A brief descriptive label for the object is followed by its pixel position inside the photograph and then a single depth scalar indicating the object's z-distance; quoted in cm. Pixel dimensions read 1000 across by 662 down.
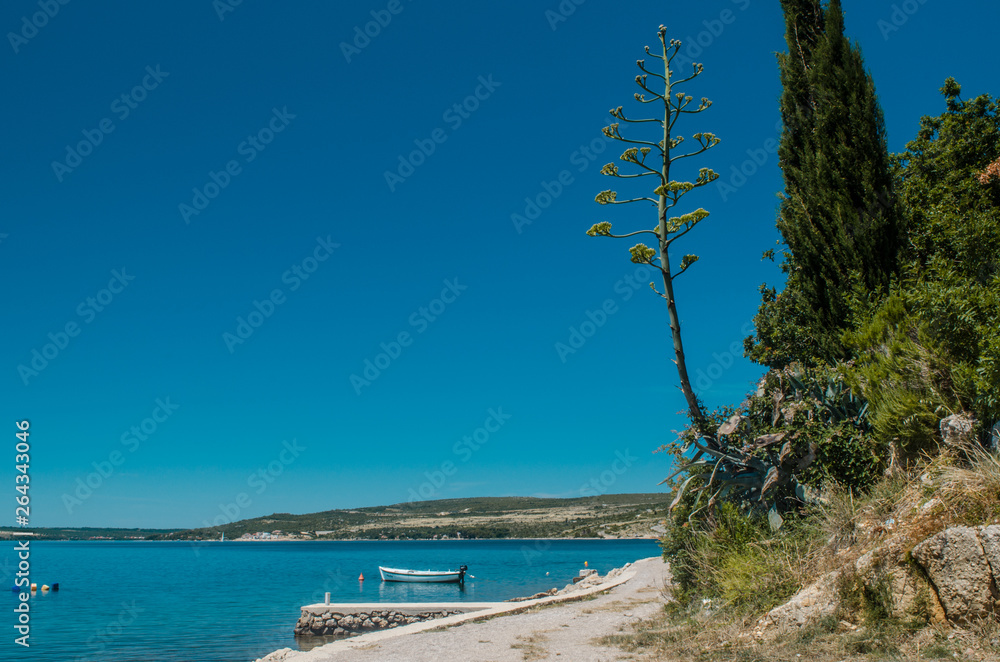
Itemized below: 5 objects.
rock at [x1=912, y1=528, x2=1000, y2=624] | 589
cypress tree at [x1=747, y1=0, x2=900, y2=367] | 1187
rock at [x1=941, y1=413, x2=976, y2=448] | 760
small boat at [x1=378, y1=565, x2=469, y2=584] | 4881
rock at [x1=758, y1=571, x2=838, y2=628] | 733
